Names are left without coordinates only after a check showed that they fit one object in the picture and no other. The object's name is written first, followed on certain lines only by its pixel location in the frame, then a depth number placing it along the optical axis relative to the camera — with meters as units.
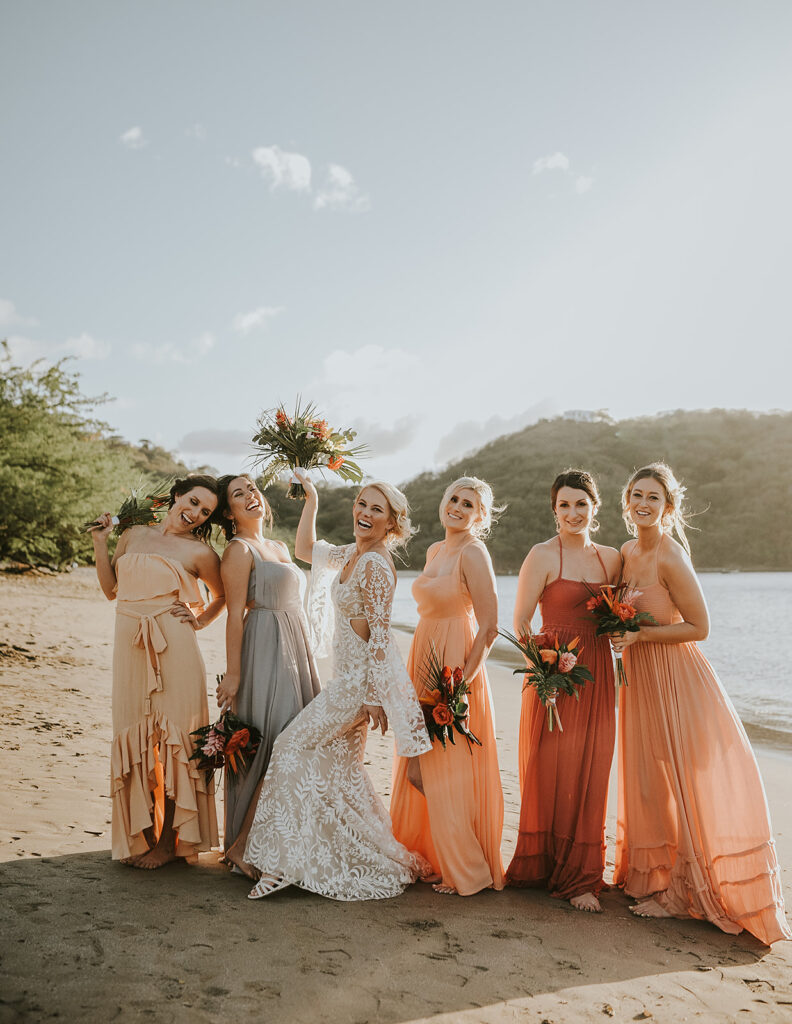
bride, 4.48
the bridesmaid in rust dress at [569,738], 4.79
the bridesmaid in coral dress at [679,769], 4.54
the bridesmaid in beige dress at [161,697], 4.76
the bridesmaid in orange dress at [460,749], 4.70
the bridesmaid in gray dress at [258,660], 4.80
